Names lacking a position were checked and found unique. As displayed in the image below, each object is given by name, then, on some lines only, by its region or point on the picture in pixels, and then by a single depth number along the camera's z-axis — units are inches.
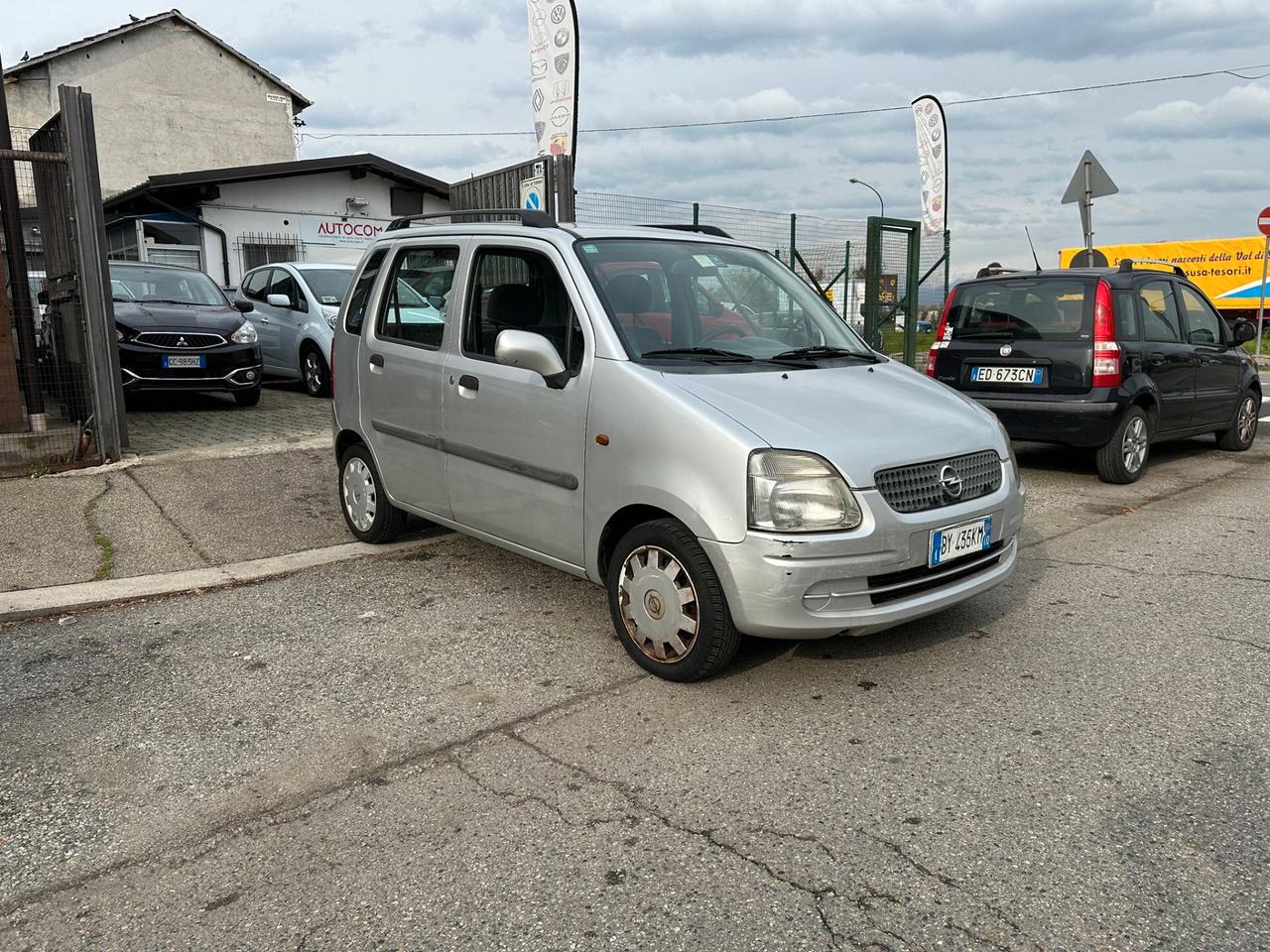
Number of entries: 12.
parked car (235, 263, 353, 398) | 475.8
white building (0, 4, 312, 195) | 1121.4
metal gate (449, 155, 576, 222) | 360.8
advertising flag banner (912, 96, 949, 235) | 703.7
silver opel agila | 141.9
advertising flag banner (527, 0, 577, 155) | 357.7
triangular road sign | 494.0
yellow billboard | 1084.5
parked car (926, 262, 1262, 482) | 301.7
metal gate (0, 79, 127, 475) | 286.0
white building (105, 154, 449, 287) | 764.6
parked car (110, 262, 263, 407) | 392.2
